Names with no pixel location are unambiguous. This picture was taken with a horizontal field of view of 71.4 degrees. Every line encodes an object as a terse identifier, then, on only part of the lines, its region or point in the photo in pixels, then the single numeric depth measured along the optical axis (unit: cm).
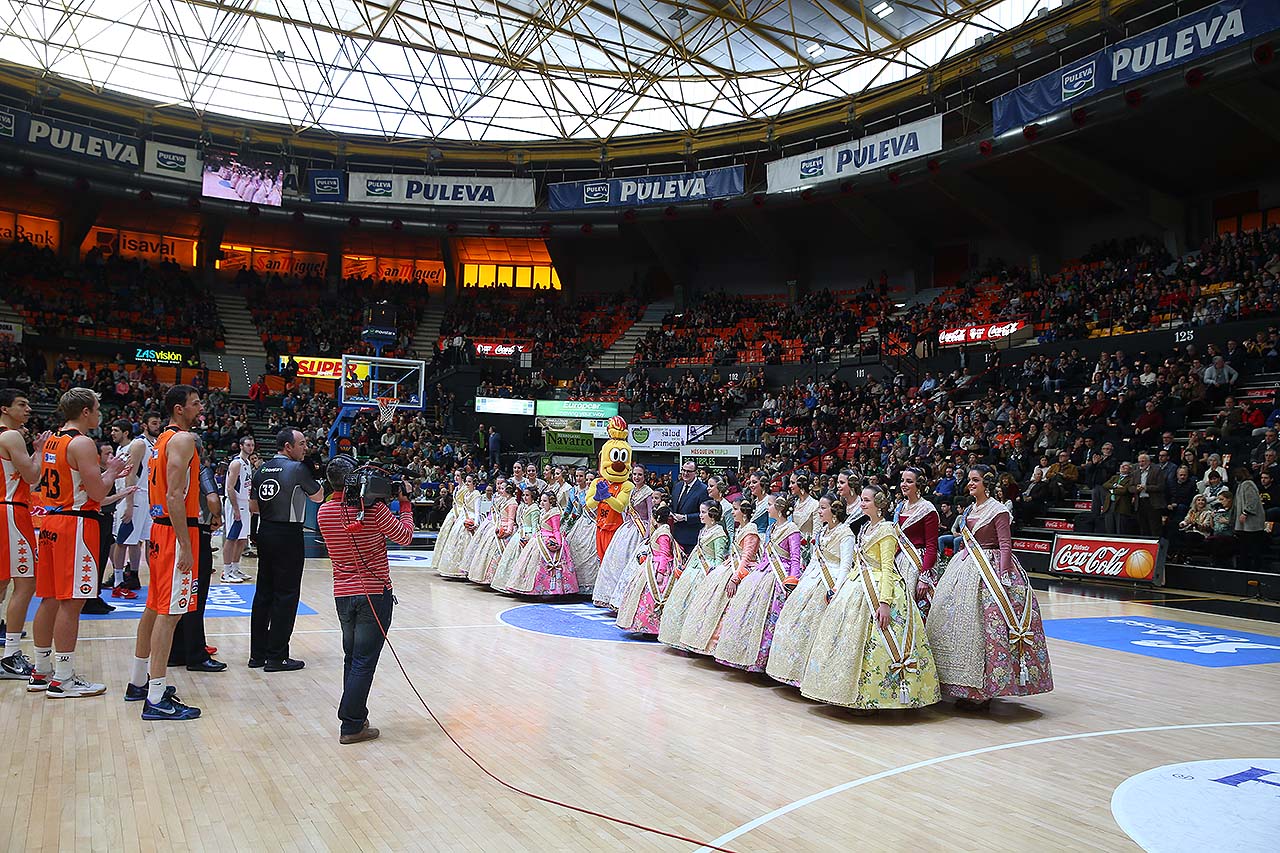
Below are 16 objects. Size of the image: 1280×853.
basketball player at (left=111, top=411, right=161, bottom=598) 875
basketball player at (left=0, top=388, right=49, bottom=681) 599
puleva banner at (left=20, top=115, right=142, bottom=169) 2478
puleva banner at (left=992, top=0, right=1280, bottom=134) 1498
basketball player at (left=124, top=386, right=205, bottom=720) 533
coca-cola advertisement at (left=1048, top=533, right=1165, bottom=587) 1323
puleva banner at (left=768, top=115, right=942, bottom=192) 2142
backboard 2383
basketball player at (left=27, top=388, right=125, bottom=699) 562
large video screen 2712
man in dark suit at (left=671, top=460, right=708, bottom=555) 1043
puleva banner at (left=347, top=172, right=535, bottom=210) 2866
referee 683
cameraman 515
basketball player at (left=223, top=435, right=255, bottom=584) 1154
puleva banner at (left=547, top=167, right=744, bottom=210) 2622
